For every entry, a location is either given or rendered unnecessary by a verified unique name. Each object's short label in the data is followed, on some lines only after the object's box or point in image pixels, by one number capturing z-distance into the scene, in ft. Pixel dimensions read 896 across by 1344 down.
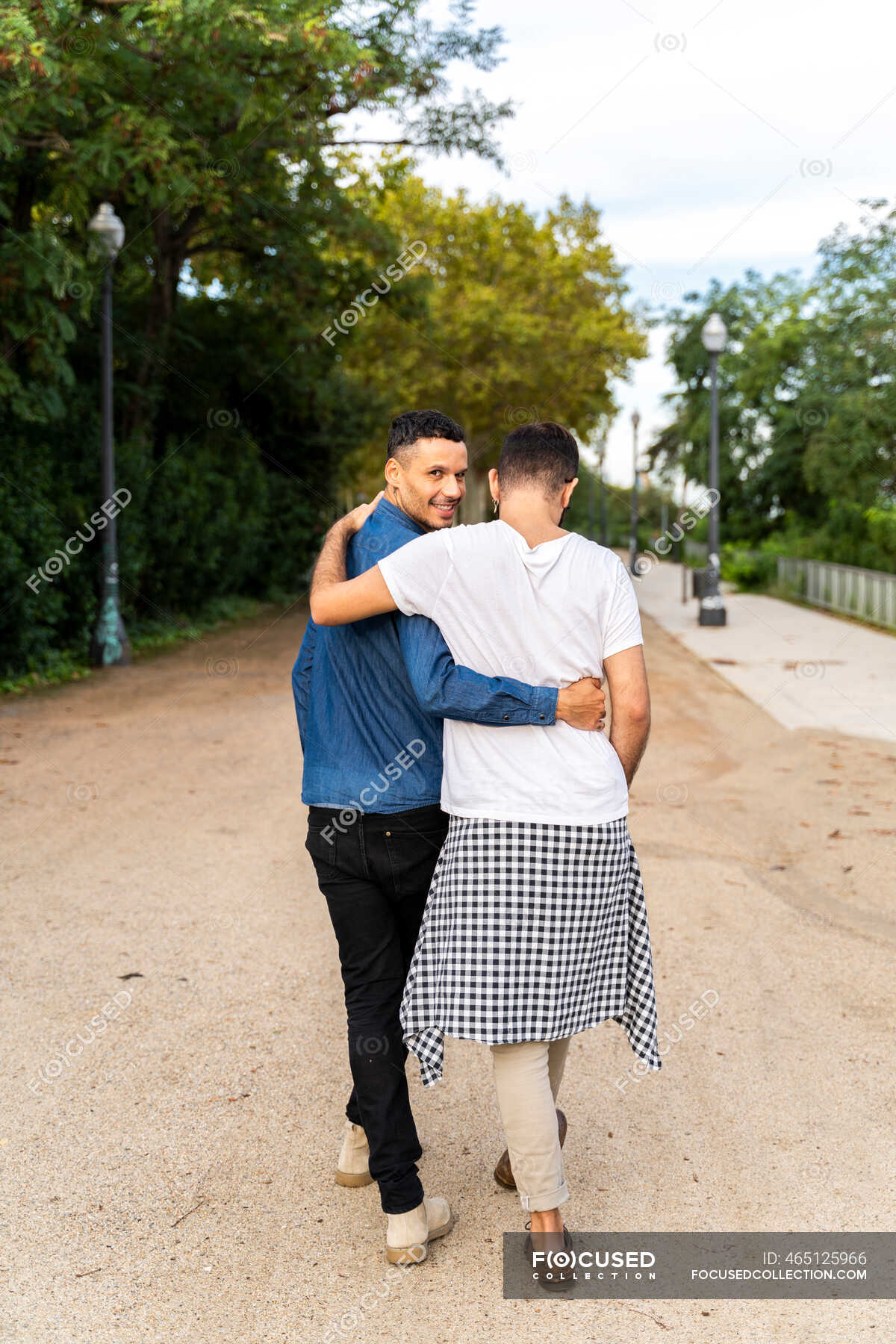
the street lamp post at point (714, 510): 61.21
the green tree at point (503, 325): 92.43
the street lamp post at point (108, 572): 44.21
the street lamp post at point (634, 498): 104.73
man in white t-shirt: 8.68
